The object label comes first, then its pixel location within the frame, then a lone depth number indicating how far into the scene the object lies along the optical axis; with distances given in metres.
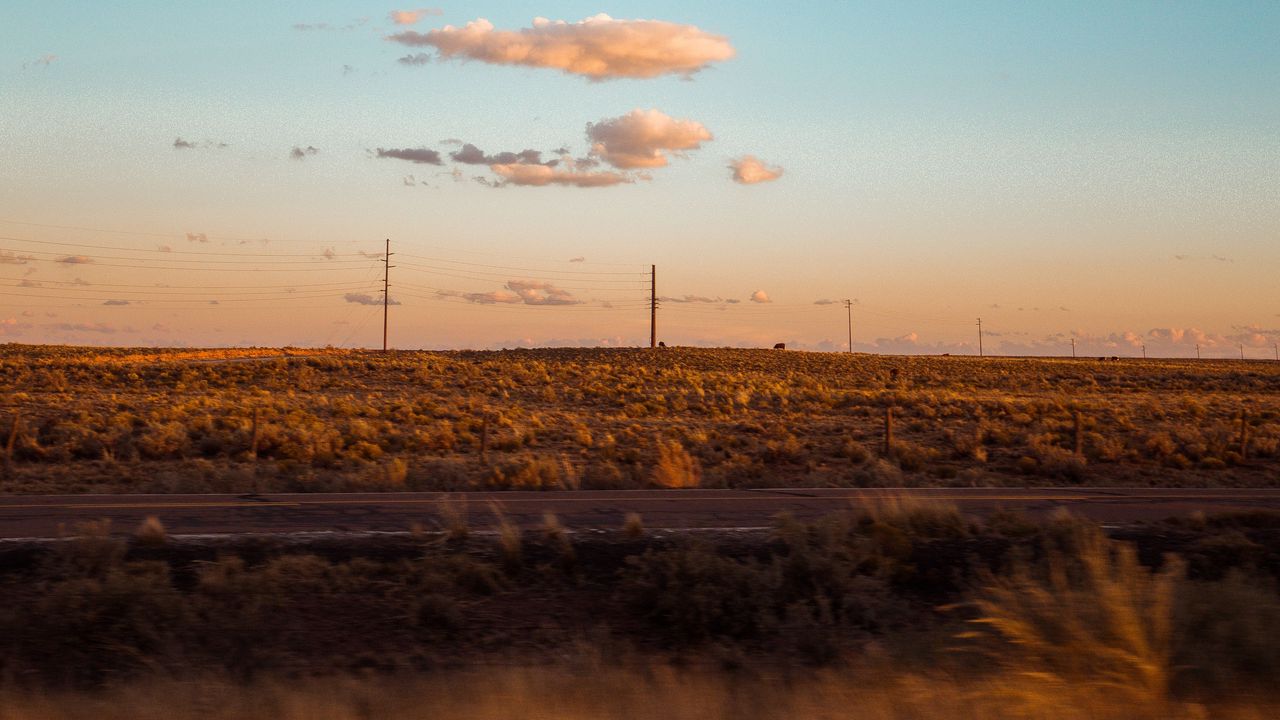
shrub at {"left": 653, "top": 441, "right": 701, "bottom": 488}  21.78
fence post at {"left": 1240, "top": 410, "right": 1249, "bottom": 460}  28.22
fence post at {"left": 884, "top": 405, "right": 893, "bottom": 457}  27.84
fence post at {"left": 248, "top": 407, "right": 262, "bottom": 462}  25.79
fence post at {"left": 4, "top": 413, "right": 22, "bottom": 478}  23.84
